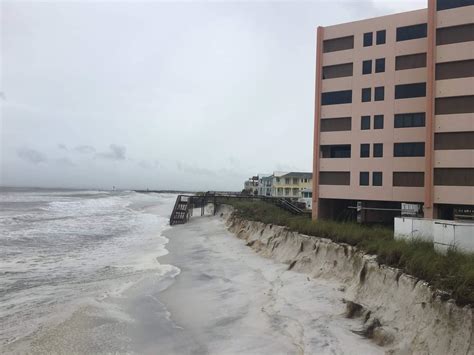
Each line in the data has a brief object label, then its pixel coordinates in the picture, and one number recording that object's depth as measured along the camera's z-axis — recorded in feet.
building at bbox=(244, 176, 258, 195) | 383.35
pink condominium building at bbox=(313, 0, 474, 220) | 94.99
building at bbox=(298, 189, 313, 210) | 207.64
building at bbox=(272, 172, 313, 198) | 291.38
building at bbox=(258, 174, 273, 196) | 328.41
